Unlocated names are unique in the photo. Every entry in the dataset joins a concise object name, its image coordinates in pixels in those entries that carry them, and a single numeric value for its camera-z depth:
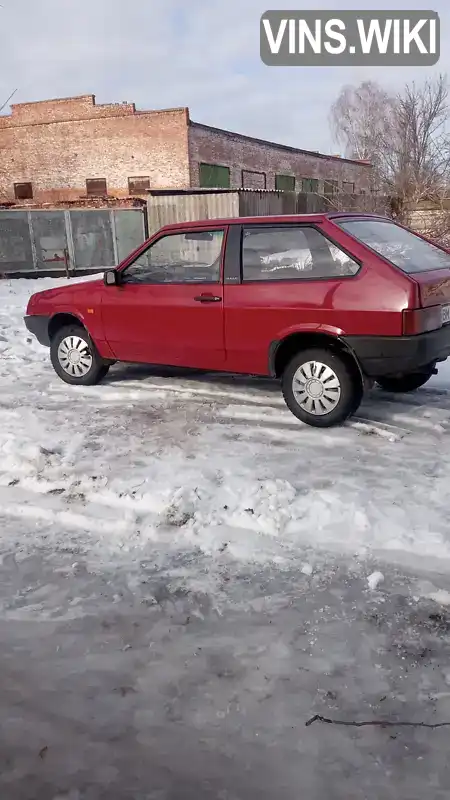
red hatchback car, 4.32
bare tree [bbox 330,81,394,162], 48.47
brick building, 27.78
